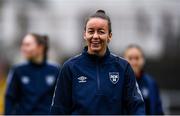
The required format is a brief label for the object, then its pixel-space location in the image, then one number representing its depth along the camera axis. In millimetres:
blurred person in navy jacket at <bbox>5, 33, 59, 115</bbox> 11016
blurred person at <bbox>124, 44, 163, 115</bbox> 11133
